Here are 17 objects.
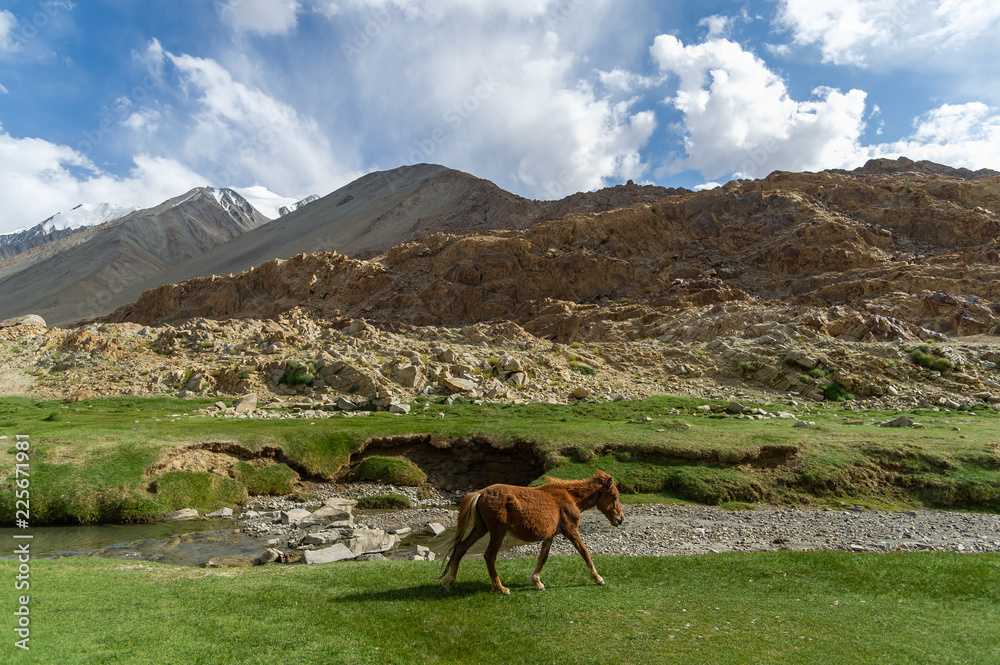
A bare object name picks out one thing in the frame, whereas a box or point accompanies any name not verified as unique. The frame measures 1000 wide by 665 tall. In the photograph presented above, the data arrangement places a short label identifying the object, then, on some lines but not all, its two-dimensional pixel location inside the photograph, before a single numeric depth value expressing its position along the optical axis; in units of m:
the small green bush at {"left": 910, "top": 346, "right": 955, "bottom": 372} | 34.72
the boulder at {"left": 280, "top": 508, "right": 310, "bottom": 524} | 16.68
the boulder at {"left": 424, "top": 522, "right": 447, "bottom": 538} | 15.99
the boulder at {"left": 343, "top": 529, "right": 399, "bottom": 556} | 13.91
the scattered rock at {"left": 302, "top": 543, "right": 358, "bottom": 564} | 12.57
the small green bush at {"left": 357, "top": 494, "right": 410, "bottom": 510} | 18.83
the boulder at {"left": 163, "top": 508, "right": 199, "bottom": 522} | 16.64
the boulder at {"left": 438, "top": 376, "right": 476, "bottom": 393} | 33.84
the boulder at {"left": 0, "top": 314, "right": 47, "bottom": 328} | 45.88
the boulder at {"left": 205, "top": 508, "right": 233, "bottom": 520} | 17.20
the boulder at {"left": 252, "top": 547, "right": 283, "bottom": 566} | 13.02
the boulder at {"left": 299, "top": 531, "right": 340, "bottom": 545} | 14.38
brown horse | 8.49
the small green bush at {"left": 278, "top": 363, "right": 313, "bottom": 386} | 33.81
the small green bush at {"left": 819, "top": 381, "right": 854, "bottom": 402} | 32.97
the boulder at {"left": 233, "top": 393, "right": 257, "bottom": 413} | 28.92
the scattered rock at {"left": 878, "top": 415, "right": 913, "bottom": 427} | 23.82
